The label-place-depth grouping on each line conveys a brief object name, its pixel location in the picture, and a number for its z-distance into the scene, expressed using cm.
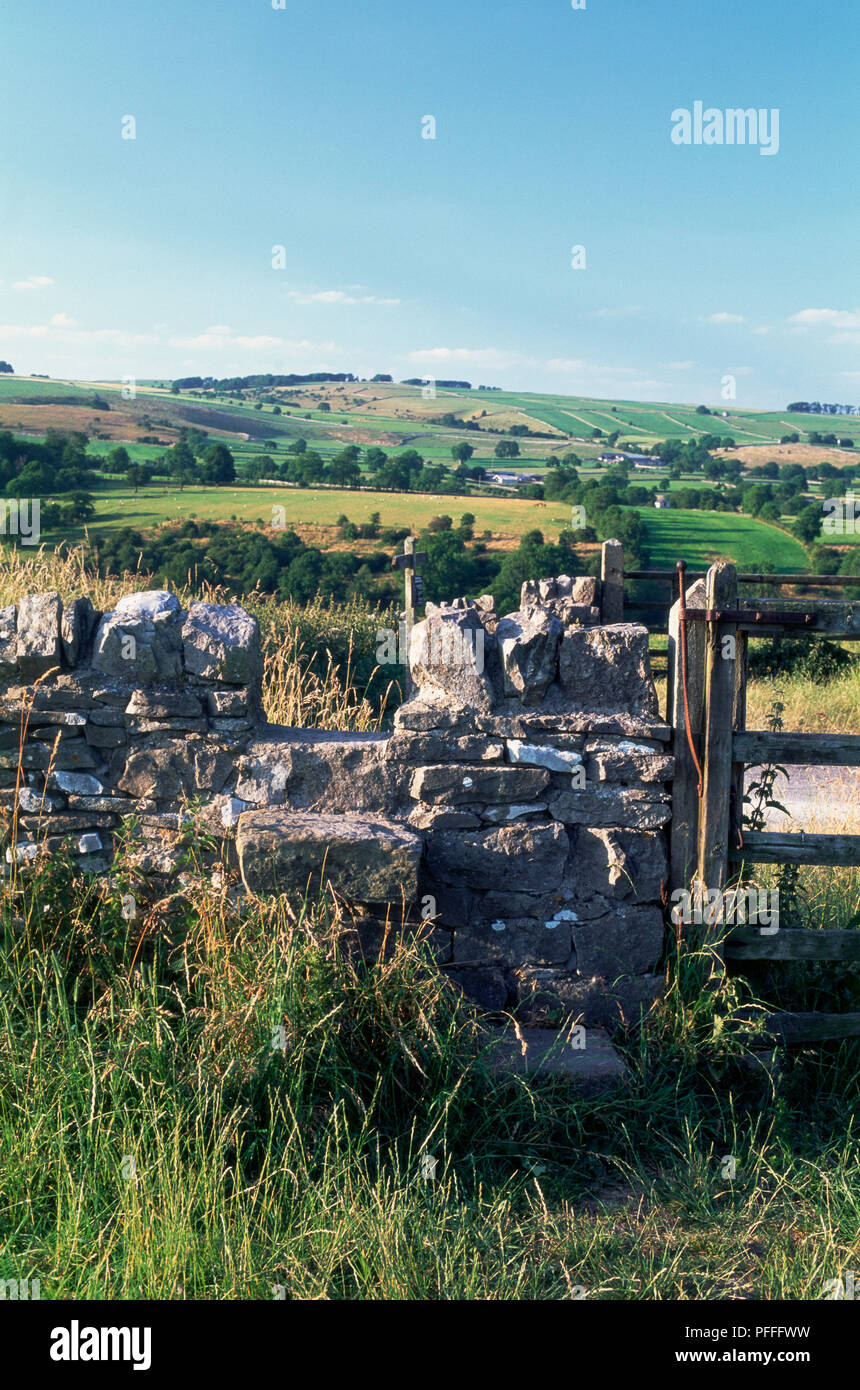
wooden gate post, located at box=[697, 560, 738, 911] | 368
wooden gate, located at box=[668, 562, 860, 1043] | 366
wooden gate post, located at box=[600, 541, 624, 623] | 548
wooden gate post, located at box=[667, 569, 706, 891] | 372
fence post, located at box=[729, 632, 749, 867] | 378
